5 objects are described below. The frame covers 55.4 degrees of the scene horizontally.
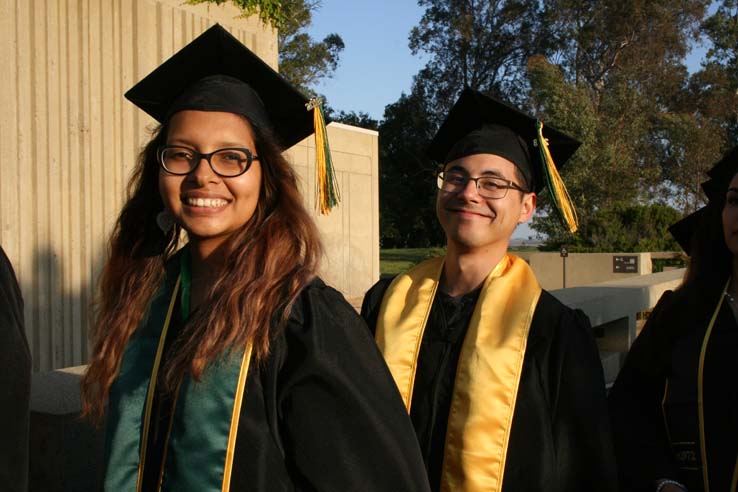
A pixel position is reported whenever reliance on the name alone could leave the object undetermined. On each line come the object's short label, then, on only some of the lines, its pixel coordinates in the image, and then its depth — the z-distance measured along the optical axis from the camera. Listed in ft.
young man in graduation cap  6.82
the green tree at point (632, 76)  85.87
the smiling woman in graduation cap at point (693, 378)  7.11
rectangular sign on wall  40.78
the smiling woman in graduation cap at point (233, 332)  4.72
